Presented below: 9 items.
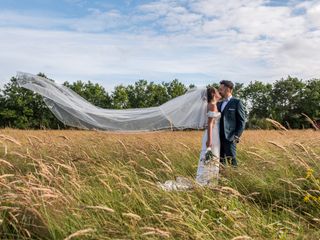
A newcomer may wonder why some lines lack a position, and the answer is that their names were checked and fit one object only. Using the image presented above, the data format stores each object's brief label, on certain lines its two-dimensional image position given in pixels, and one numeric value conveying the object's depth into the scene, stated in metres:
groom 6.65
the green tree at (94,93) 71.81
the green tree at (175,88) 75.19
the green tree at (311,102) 70.25
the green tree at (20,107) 56.59
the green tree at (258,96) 76.06
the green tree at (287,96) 71.15
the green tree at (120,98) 70.69
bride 6.54
